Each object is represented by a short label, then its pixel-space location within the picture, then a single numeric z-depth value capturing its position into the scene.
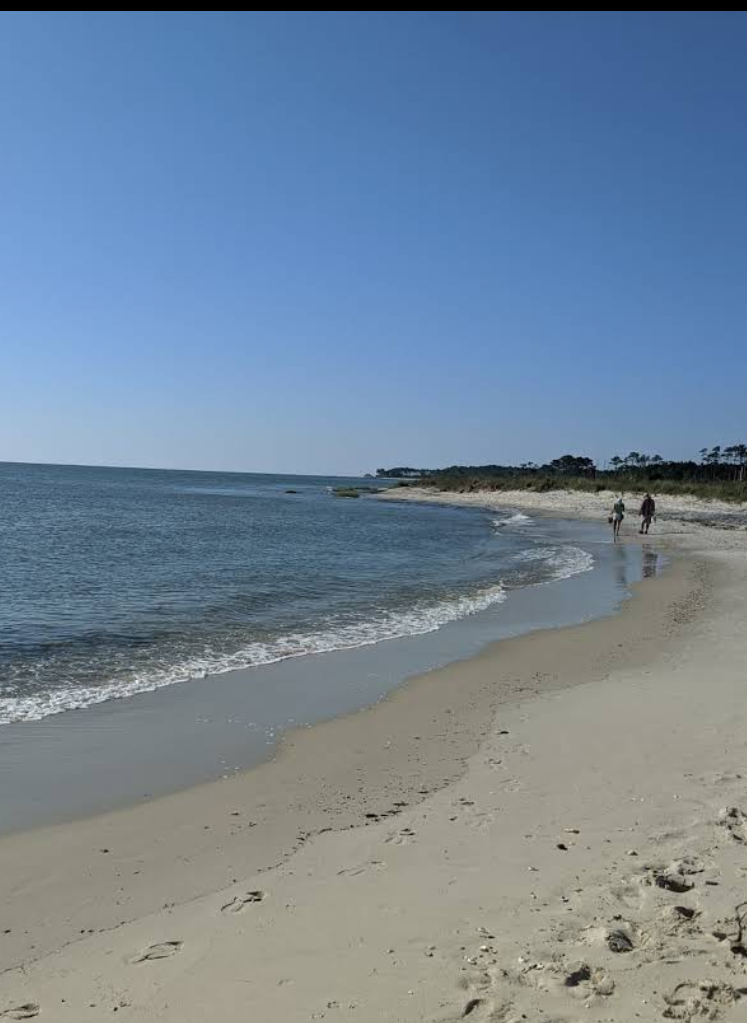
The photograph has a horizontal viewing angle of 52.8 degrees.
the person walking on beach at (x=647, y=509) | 34.41
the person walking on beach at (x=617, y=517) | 33.69
